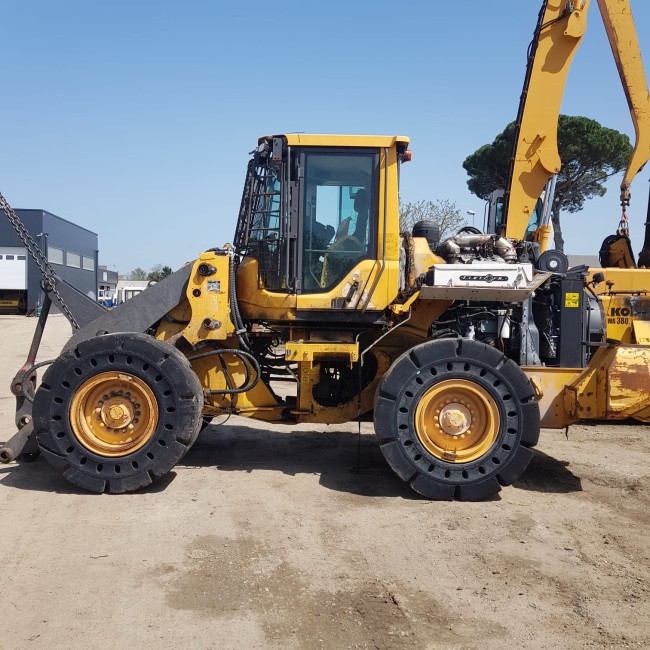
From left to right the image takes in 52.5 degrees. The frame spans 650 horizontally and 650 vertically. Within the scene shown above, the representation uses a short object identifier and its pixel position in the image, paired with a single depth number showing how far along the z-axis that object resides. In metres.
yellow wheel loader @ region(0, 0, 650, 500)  5.85
